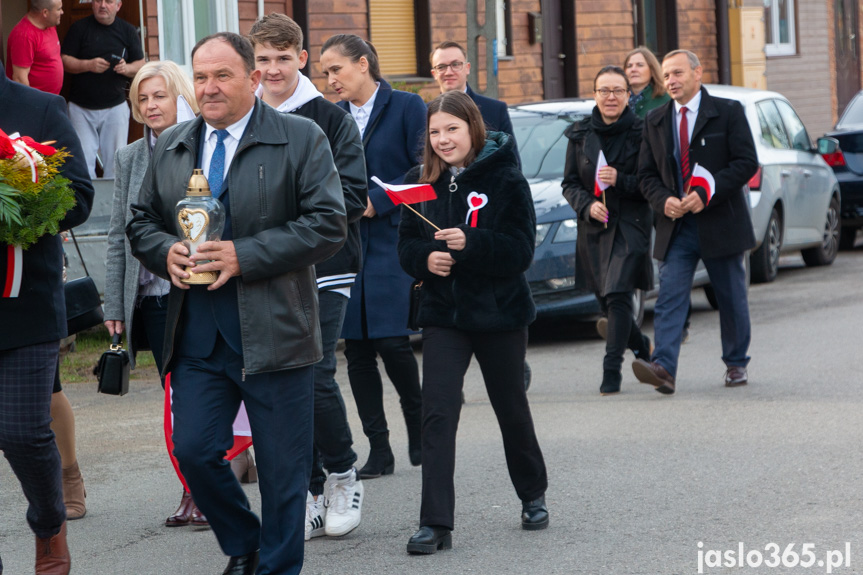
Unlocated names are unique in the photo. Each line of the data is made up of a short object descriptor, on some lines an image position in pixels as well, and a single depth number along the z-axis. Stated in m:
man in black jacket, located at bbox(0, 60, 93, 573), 8.60
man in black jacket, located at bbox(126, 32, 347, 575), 8.05
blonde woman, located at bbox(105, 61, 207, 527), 10.43
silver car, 23.81
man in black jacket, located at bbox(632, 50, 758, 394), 15.79
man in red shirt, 21.21
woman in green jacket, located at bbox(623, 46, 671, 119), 19.60
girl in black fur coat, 9.81
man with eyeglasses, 14.94
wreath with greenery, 8.21
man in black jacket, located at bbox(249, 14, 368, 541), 10.39
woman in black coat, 15.92
